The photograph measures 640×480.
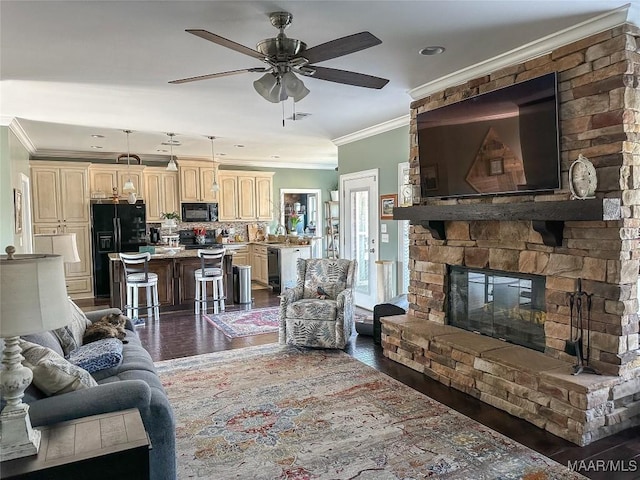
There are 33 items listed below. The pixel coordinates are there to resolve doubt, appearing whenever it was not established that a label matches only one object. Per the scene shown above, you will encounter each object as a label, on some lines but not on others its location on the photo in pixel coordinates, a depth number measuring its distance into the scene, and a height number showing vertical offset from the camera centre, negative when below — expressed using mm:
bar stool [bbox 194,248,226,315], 6555 -790
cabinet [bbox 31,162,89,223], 7676 +618
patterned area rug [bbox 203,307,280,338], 5627 -1359
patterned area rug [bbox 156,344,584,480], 2590 -1447
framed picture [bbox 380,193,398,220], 6020 +225
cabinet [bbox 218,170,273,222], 9414 +615
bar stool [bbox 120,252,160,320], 6059 -775
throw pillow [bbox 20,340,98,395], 2184 -733
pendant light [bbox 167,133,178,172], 6668 +1019
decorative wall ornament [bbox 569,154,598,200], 2932 +256
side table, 1621 -874
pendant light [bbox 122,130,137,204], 7102 +609
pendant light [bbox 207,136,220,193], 7957 +1185
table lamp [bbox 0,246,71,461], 1591 -332
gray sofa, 2057 -878
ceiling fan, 2596 +994
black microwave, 9047 +253
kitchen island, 6559 -807
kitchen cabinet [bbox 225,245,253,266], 9539 -711
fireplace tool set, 3057 -805
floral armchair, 4781 -929
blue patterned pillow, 2730 -834
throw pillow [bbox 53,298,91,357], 3061 -788
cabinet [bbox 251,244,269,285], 9039 -873
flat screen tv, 3234 +629
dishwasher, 8577 -883
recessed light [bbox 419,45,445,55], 3384 +1319
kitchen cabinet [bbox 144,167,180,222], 8648 +659
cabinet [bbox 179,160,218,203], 8898 +878
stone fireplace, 2882 -366
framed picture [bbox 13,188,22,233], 5707 +254
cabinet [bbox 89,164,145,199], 8195 +905
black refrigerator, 8055 -138
